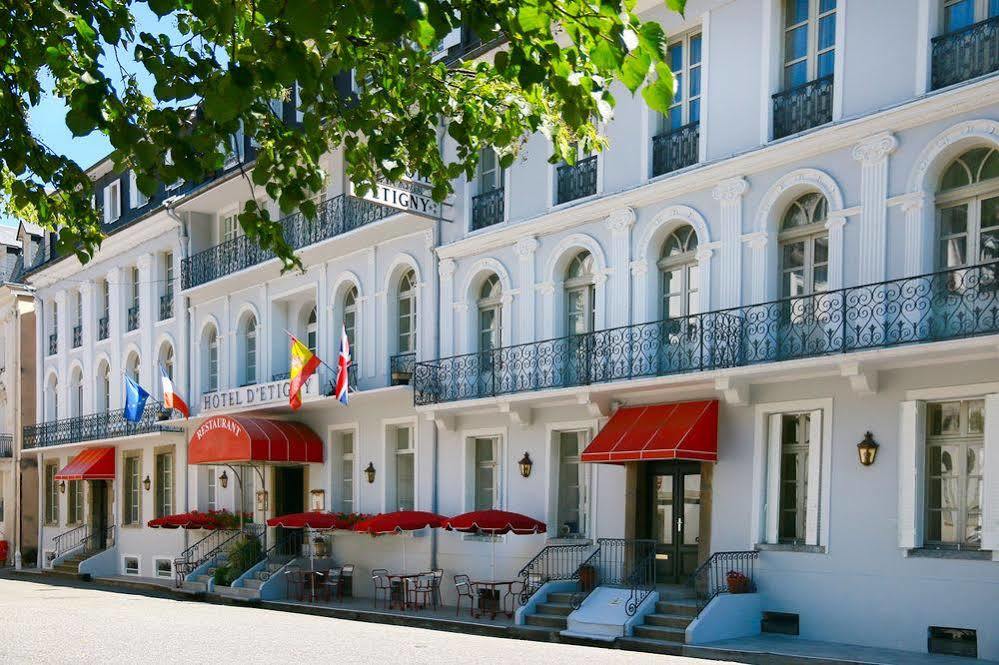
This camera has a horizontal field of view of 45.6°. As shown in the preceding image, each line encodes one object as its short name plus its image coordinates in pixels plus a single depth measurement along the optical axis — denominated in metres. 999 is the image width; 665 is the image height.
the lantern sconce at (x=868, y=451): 15.13
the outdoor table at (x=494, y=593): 19.67
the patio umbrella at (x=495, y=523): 19.03
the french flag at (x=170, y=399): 28.53
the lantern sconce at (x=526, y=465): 20.45
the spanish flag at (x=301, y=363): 23.19
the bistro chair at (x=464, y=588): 20.47
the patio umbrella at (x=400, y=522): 20.64
